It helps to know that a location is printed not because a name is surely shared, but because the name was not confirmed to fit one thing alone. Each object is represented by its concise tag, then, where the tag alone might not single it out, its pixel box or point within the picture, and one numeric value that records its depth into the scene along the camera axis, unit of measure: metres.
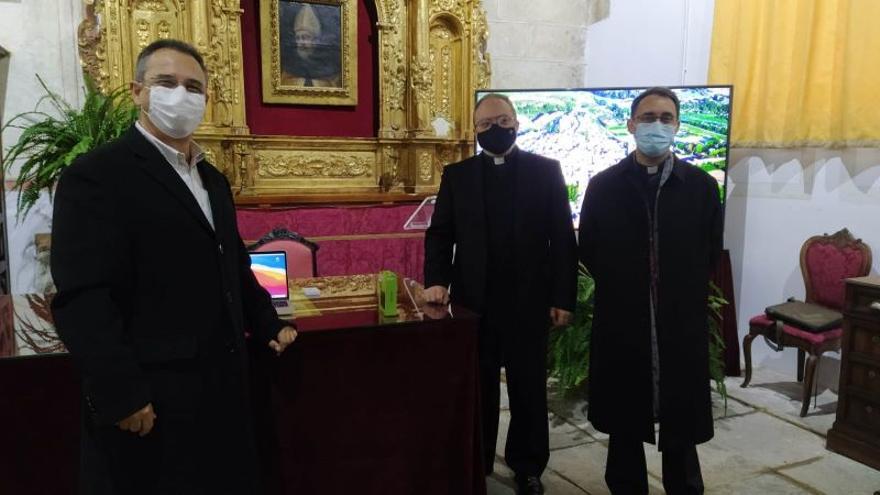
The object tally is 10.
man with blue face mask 2.25
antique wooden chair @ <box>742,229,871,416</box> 3.54
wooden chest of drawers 2.96
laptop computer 2.21
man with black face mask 2.45
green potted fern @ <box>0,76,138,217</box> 3.23
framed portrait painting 5.23
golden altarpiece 4.86
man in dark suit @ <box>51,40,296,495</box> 1.35
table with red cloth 1.78
